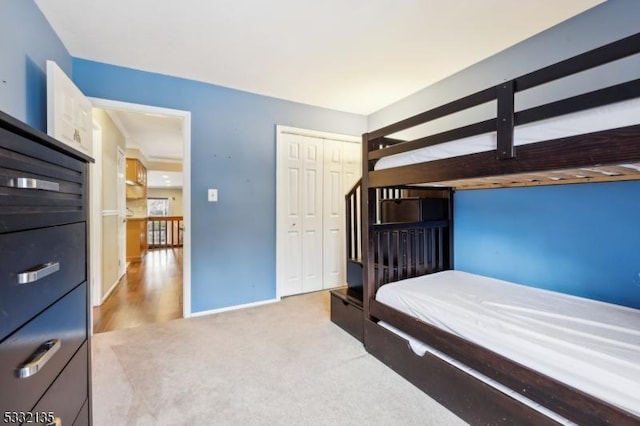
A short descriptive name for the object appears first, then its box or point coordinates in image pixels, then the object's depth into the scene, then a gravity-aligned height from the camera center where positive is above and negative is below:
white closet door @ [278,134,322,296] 3.32 -0.02
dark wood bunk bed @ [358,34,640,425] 0.98 +0.17
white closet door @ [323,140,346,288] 3.64 -0.06
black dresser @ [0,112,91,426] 0.59 -0.18
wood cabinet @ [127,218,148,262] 5.68 -0.60
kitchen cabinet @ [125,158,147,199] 5.52 +0.66
